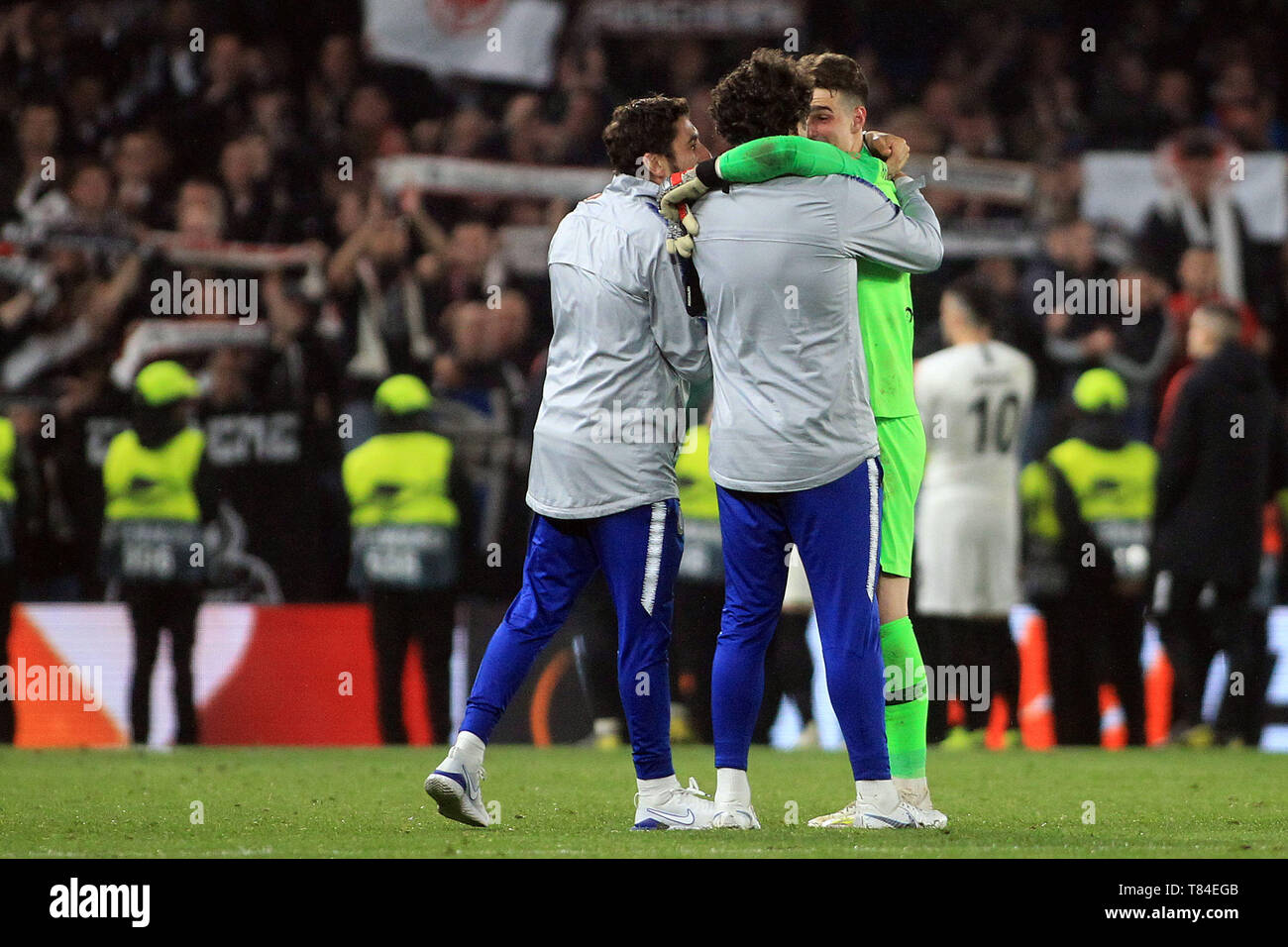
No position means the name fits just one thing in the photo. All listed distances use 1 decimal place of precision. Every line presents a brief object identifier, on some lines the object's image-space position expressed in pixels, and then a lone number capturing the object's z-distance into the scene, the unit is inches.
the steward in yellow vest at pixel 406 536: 713.6
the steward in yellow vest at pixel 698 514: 714.8
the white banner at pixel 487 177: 946.1
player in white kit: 690.2
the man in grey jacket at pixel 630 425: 392.5
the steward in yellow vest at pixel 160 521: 714.2
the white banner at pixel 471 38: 991.0
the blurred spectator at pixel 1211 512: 699.4
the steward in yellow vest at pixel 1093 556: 711.1
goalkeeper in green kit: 402.9
